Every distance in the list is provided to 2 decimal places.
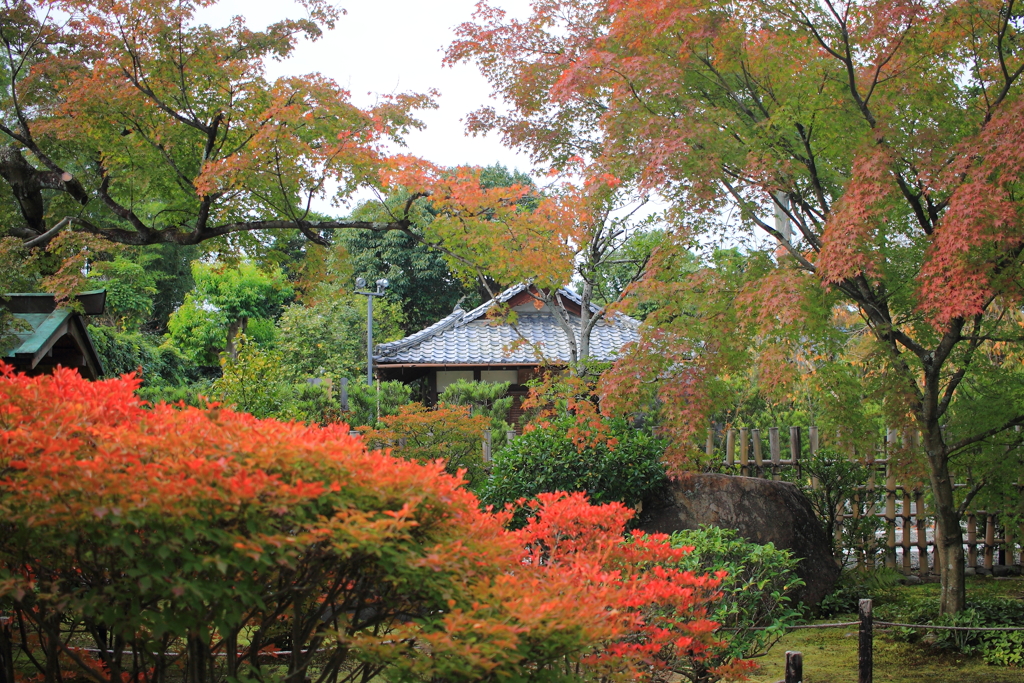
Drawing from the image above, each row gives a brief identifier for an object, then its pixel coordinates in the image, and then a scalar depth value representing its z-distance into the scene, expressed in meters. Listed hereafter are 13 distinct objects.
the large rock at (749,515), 7.61
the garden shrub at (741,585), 4.71
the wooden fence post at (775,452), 9.27
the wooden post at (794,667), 3.97
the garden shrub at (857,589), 7.75
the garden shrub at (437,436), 10.09
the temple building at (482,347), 18.28
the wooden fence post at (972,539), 8.99
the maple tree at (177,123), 7.81
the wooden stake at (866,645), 4.75
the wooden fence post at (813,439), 9.66
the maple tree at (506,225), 9.05
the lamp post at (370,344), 17.25
